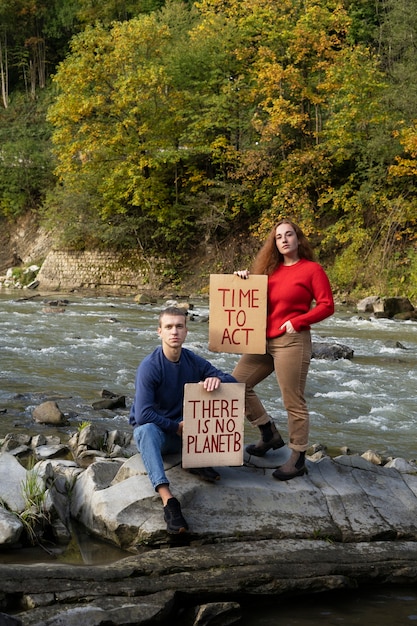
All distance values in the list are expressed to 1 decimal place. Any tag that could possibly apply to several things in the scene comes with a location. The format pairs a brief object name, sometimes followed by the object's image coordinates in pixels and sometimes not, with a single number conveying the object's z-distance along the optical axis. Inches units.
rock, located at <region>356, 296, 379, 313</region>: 900.6
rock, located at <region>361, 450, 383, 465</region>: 282.8
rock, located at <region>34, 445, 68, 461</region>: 267.1
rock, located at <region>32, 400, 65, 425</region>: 335.0
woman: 205.9
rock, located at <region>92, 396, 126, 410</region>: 375.9
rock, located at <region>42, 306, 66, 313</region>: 836.0
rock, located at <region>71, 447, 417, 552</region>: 182.7
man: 194.5
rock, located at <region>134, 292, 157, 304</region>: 998.4
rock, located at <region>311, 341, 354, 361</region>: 556.1
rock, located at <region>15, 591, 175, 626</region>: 137.3
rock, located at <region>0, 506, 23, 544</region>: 171.5
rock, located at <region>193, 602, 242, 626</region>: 148.7
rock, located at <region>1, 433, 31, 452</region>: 270.4
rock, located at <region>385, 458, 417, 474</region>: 265.0
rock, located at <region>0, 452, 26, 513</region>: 186.5
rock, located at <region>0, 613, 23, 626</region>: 129.5
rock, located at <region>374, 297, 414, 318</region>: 836.0
